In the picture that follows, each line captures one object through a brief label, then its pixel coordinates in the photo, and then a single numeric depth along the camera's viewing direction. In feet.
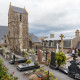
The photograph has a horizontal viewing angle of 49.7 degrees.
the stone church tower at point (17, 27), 114.42
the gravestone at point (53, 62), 42.11
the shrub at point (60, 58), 40.16
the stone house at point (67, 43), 90.95
